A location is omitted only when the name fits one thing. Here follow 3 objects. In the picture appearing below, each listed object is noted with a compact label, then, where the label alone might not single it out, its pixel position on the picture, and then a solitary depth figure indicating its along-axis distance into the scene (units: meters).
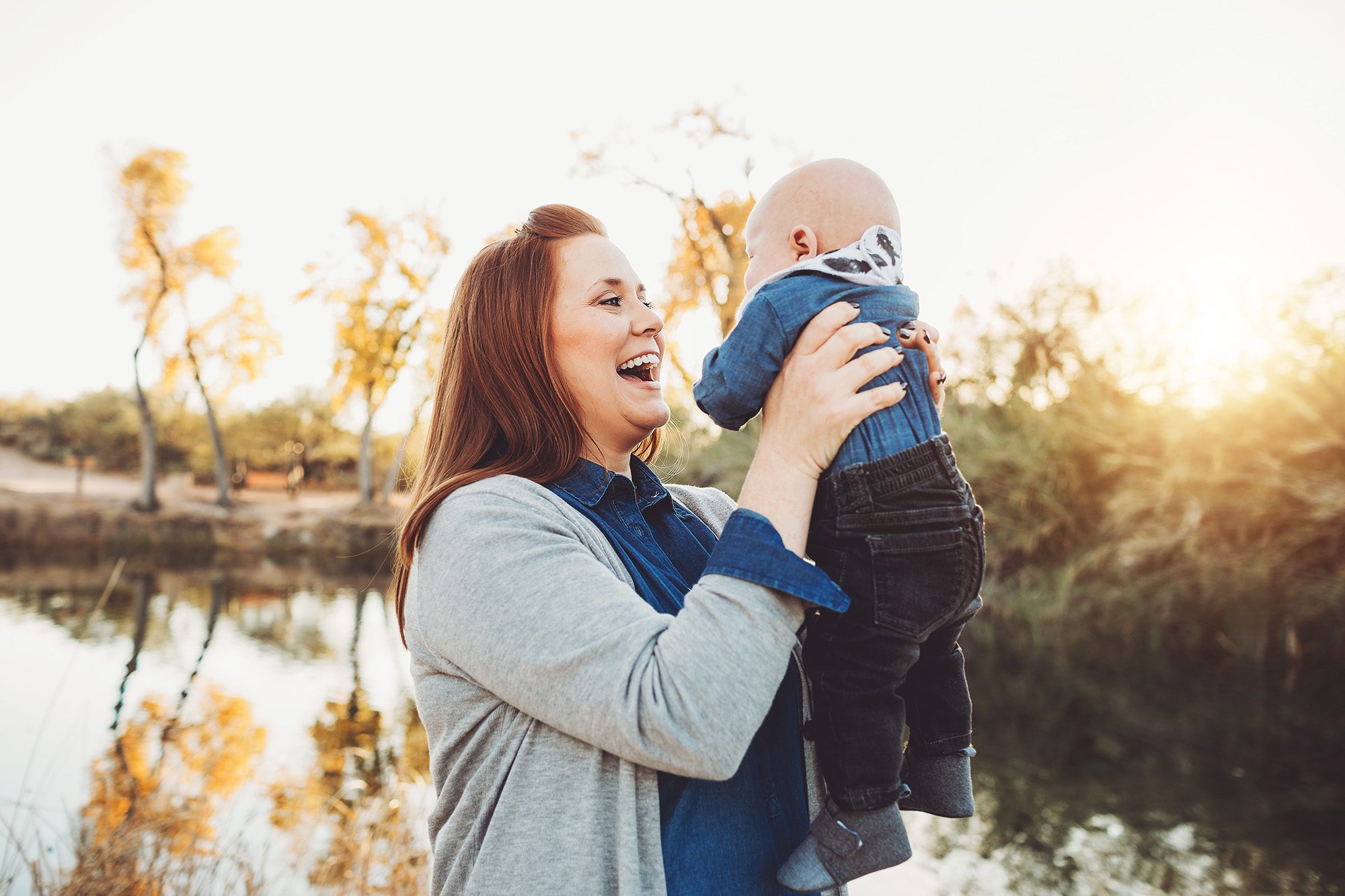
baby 1.13
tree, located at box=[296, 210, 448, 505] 19.94
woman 0.91
